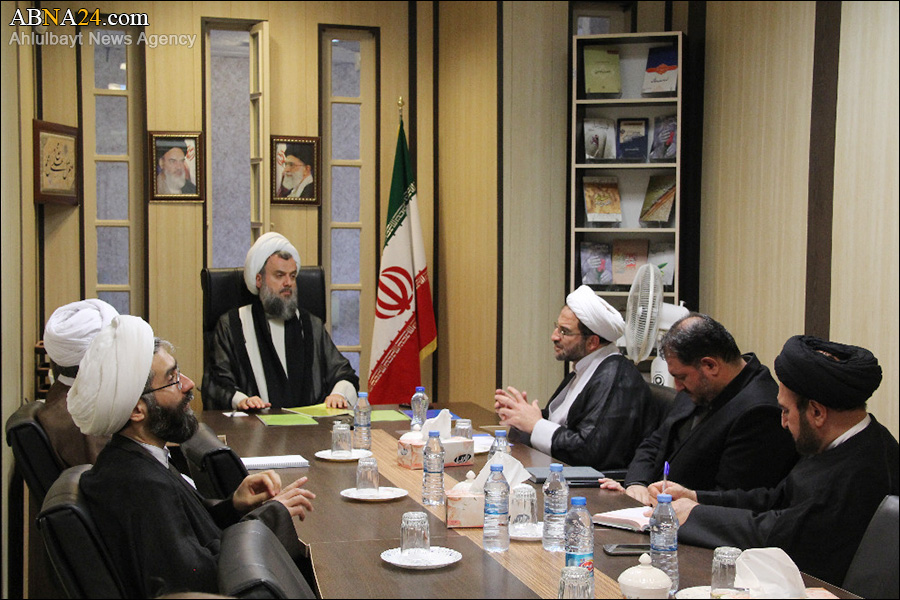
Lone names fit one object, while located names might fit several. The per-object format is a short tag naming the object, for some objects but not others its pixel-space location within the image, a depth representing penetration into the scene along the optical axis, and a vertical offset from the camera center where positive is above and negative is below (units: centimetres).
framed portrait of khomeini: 612 +40
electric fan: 440 -41
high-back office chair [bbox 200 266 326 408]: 516 -36
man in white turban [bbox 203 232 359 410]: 503 -63
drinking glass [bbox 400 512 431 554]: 220 -70
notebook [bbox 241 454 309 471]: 328 -81
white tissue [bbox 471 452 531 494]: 267 -67
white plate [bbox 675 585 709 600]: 195 -75
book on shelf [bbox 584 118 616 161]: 571 +55
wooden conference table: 200 -77
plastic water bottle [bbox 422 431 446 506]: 279 -73
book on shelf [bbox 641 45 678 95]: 557 +94
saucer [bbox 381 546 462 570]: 211 -75
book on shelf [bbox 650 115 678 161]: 561 +54
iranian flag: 620 -45
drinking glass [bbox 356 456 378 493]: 290 -75
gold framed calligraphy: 562 +39
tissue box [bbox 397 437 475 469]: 326 -77
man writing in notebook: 309 -62
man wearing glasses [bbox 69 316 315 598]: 214 -59
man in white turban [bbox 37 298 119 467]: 313 -47
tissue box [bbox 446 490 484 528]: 248 -73
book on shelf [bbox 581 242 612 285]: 578 -22
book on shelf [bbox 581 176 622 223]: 575 +17
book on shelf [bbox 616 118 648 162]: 571 +54
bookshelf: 560 +38
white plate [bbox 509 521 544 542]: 240 -77
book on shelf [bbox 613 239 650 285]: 576 -17
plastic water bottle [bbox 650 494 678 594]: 218 -72
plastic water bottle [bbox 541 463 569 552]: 233 -70
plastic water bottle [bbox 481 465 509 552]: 230 -70
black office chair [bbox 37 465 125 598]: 199 -68
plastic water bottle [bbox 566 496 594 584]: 216 -69
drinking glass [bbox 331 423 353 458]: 348 -77
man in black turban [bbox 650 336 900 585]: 238 -60
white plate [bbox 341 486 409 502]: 281 -79
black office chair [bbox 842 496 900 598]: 195 -69
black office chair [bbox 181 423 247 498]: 301 -75
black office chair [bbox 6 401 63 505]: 303 -72
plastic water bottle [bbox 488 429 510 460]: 287 -65
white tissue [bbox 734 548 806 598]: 190 -69
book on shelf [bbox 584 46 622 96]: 567 +95
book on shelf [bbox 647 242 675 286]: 564 -16
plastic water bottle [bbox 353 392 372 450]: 361 -76
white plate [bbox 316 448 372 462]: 337 -81
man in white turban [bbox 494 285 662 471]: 381 -72
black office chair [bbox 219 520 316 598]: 181 -69
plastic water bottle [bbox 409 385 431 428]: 393 -72
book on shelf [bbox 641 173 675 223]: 565 +19
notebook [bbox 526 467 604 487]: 306 -80
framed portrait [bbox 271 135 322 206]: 630 +39
